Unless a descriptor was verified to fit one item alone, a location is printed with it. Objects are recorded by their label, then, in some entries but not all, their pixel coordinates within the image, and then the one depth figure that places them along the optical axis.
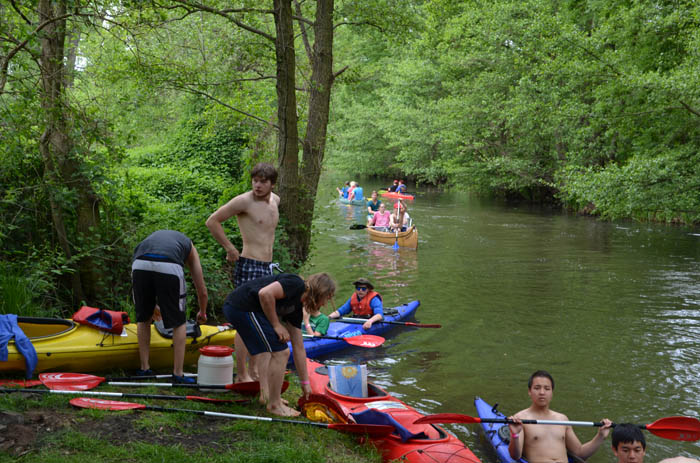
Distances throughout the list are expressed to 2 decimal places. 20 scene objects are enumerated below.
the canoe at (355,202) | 28.55
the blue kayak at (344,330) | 7.36
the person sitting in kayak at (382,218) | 18.64
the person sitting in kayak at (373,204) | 21.22
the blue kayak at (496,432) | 4.66
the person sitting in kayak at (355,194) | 28.59
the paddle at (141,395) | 4.20
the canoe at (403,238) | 16.36
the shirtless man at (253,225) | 5.07
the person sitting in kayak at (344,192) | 29.67
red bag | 5.43
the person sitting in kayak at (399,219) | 17.39
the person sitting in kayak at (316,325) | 7.49
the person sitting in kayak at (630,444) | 4.19
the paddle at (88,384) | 4.58
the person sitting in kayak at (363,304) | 8.34
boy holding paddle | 4.70
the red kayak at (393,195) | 19.15
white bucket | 4.84
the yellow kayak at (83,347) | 5.11
